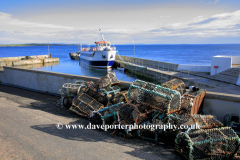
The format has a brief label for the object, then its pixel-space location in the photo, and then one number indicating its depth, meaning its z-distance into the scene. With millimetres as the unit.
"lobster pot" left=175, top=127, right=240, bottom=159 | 3756
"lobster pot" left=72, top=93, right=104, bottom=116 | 6047
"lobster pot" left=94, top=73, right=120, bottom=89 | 6762
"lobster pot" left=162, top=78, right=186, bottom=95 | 6258
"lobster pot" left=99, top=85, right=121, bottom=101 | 6445
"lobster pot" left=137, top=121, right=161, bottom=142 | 4543
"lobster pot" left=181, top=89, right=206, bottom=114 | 4898
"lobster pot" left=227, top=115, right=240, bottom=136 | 4582
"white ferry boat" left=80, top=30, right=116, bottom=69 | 40062
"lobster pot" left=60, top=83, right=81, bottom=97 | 7062
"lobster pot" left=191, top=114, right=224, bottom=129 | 4407
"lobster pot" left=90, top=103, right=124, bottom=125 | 5309
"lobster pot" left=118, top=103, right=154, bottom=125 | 4812
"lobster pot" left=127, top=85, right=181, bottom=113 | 4702
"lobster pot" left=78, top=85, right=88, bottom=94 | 6904
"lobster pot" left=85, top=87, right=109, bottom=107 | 6448
